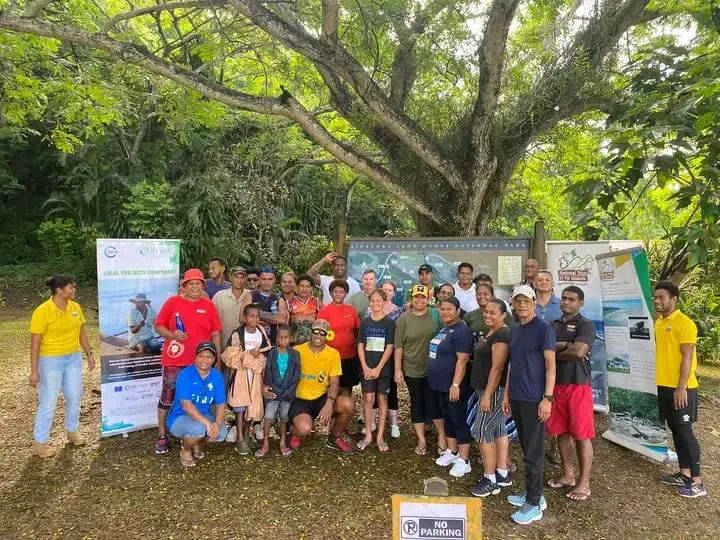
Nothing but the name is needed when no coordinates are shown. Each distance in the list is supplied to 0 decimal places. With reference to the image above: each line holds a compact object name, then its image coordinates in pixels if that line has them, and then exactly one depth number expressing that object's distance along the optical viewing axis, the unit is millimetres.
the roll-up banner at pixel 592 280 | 6035
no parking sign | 2100
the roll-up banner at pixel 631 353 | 4727
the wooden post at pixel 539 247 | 6125
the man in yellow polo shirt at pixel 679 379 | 4074
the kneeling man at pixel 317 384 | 4859
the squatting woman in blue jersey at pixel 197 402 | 4566
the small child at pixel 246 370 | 4789
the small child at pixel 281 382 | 4791
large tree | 5777
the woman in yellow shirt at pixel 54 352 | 4609
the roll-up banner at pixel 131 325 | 5203
